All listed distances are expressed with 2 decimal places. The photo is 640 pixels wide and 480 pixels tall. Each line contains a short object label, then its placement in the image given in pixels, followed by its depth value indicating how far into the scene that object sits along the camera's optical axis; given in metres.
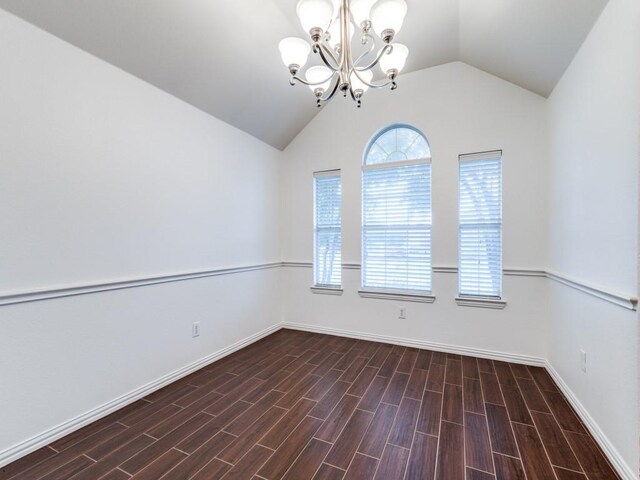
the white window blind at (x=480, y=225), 2.95
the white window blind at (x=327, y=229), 3.74
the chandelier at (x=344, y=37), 1.47
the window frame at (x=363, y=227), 3.20
